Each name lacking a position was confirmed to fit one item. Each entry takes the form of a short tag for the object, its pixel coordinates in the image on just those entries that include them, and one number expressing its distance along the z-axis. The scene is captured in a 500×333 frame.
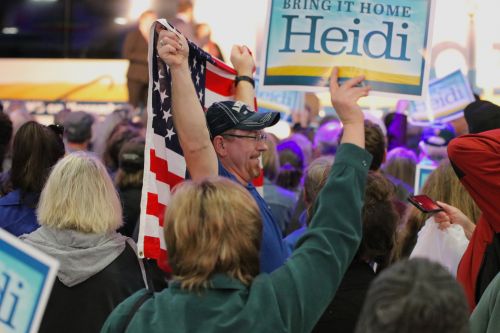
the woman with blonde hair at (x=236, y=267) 4.33
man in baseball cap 6.17
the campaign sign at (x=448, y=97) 13.82
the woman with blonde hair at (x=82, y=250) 6.54
